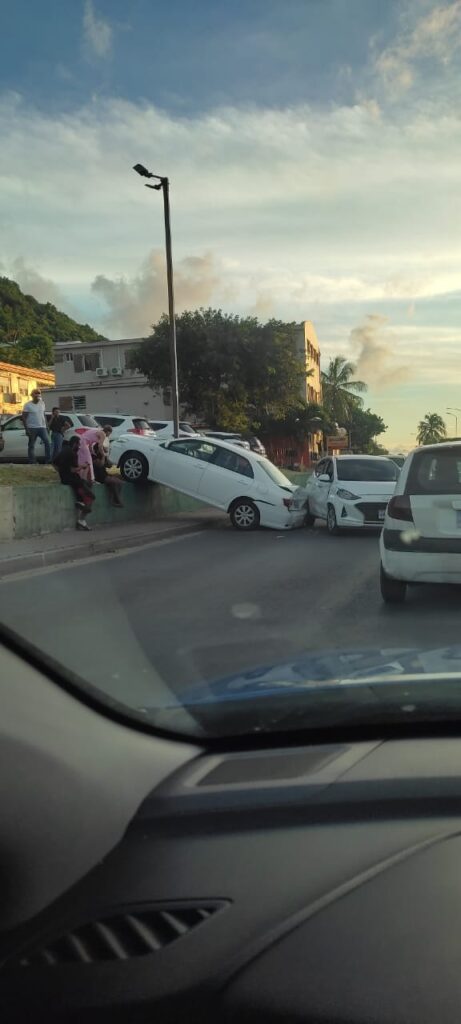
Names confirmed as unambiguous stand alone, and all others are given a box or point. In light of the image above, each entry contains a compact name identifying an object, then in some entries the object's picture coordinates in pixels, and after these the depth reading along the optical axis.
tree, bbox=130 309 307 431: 47.81
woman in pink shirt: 16.19
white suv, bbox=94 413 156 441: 24.84
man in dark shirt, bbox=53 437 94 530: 16.00
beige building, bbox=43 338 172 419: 57.31
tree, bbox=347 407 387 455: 118.39
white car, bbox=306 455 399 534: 15.11
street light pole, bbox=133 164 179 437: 23.97
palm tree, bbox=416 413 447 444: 155.00
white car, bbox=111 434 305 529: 17.33
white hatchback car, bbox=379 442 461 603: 7.44
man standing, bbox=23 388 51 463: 20.33
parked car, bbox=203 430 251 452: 30.64
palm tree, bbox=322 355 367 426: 82.50
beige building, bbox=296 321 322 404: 69.51
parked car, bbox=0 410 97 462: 24.22
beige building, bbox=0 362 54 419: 69.62
